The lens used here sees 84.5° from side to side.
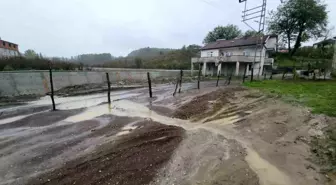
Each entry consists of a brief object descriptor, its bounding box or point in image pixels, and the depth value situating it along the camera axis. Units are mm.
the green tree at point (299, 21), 37000
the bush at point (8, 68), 20916
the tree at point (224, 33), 56312
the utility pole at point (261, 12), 18234
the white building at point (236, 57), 32106
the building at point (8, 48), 41062
